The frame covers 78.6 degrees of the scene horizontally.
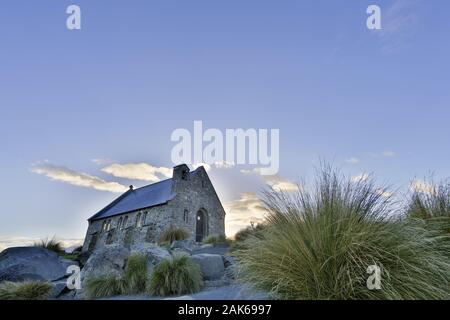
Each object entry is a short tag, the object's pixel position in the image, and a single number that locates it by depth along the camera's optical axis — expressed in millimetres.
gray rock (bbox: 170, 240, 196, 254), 9655
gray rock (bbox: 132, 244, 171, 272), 5399
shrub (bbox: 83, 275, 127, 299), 4805
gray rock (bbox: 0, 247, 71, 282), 6531
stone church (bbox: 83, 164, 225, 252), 21266
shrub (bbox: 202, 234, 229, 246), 11967
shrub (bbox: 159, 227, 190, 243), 13714
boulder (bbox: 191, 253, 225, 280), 5317
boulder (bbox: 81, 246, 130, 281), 5389
